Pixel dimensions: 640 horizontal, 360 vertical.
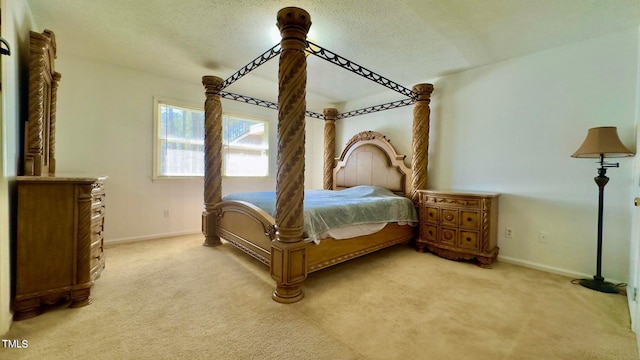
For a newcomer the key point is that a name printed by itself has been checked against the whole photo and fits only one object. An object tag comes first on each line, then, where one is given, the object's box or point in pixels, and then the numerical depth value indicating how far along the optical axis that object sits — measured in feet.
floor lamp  7.11
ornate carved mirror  6.29
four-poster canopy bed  6.61
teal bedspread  7.79
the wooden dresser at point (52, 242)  5.47
